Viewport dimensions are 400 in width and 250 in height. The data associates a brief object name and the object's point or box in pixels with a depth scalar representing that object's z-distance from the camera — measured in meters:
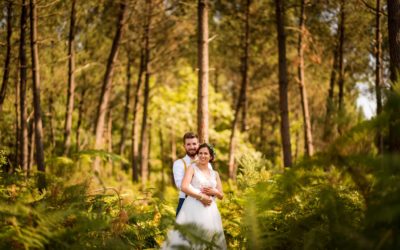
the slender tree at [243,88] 17.45
